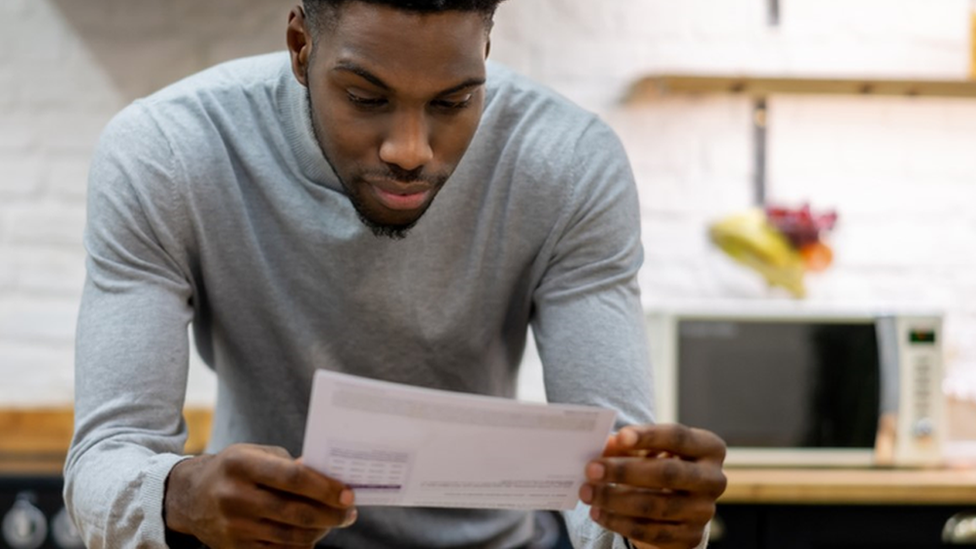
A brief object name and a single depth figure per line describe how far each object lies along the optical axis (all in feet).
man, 4.13
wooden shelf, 9.47
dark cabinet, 8.07
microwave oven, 8.50
